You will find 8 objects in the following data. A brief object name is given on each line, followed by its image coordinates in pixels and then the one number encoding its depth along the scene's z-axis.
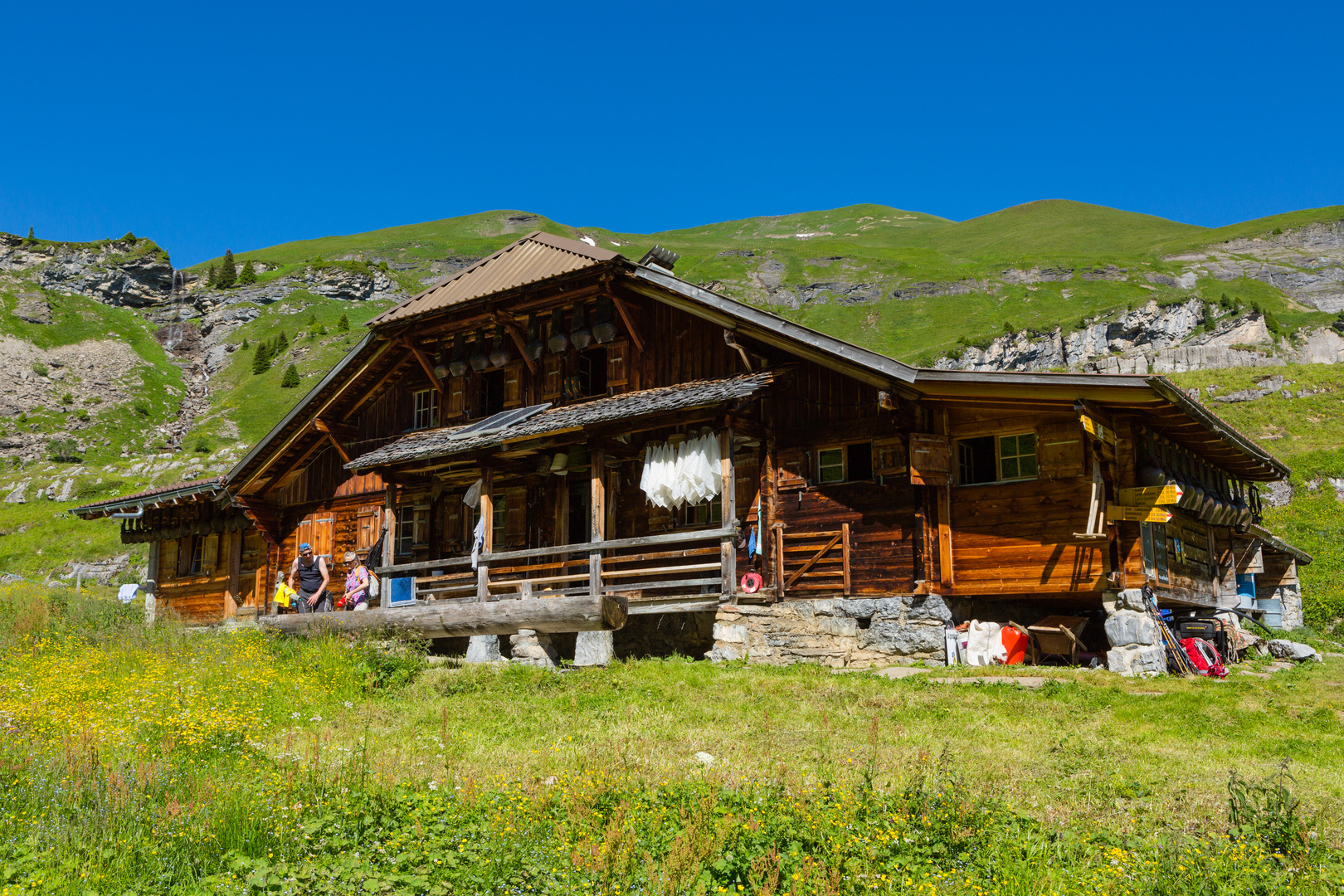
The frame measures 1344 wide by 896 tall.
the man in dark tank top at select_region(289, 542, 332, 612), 21.89
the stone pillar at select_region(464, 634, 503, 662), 20.06
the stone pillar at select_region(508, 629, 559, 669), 19.73
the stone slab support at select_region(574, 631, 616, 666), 18.53
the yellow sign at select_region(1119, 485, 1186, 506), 16.62
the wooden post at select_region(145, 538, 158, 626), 29.39
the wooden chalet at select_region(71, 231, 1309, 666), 17.27
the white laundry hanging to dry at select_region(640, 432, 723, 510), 18.98
